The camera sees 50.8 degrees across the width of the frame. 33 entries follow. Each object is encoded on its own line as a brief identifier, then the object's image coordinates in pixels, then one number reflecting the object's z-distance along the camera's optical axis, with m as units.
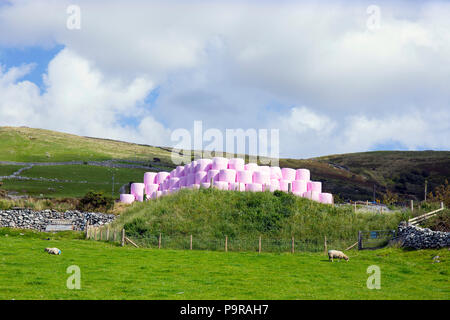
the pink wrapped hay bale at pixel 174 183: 69.00
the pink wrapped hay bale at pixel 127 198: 72.62
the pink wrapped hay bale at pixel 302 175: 67.56
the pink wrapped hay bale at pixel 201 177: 63.72
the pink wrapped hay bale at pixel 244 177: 62.97
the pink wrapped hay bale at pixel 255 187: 61.15
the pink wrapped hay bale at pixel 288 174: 66.69
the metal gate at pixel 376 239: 41.25
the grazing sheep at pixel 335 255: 32.06
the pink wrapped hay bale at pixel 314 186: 64.88
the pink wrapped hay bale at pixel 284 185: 64.75
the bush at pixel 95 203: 70.62
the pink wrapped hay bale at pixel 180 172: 71.81
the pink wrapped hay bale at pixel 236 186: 61.62
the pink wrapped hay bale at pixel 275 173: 65.62
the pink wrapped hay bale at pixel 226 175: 62.00
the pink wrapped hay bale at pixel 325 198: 61.67
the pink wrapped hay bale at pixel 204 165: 65.56
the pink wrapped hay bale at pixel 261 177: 62.75
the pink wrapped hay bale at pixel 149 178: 75.36
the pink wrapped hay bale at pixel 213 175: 62.75
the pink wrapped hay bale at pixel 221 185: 61.16
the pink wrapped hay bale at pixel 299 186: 64.25
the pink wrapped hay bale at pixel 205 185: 61.59
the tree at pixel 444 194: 79.91
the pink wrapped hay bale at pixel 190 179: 65.50
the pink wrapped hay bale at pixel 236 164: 65.12
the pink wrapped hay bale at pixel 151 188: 73.50
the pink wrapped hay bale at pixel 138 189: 73.62
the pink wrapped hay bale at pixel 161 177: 74.88
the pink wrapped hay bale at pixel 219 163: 64.25
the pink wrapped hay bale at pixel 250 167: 65.81
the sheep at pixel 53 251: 31.03
